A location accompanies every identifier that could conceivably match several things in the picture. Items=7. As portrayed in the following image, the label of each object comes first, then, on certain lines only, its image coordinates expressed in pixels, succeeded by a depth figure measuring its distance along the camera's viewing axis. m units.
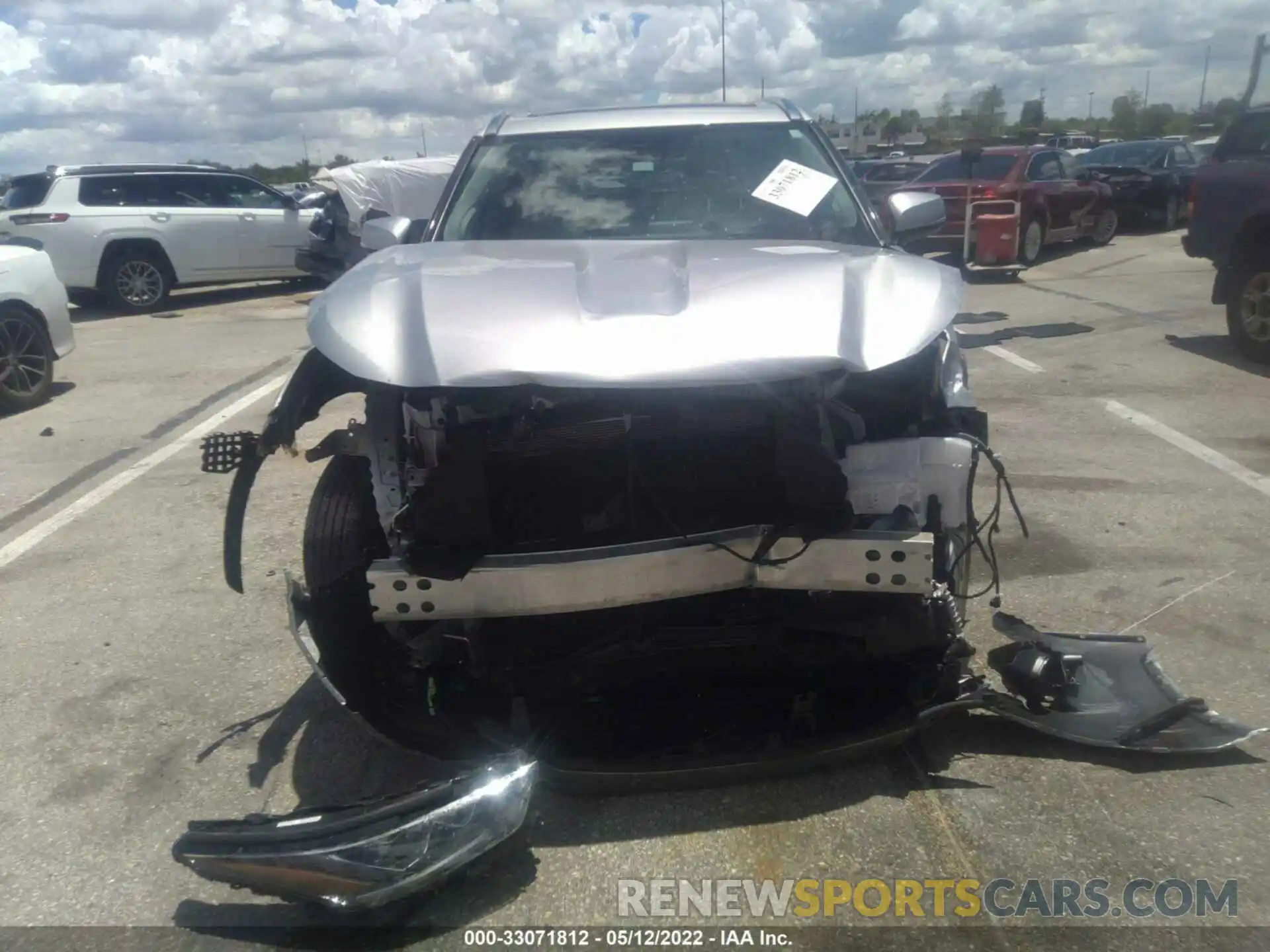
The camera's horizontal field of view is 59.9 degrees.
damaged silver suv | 2.75
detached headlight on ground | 2.51
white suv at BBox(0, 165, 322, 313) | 14.34
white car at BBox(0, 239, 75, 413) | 8.55
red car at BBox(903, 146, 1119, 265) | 14.24
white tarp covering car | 19.28
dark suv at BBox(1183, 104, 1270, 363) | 8.41
